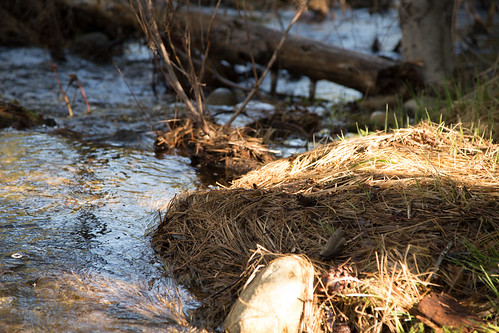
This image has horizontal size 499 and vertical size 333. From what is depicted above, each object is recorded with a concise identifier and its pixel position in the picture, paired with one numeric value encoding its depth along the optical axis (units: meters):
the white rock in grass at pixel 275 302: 3.74
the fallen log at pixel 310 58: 12.62
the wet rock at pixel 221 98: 12.66
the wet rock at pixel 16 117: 9.58
